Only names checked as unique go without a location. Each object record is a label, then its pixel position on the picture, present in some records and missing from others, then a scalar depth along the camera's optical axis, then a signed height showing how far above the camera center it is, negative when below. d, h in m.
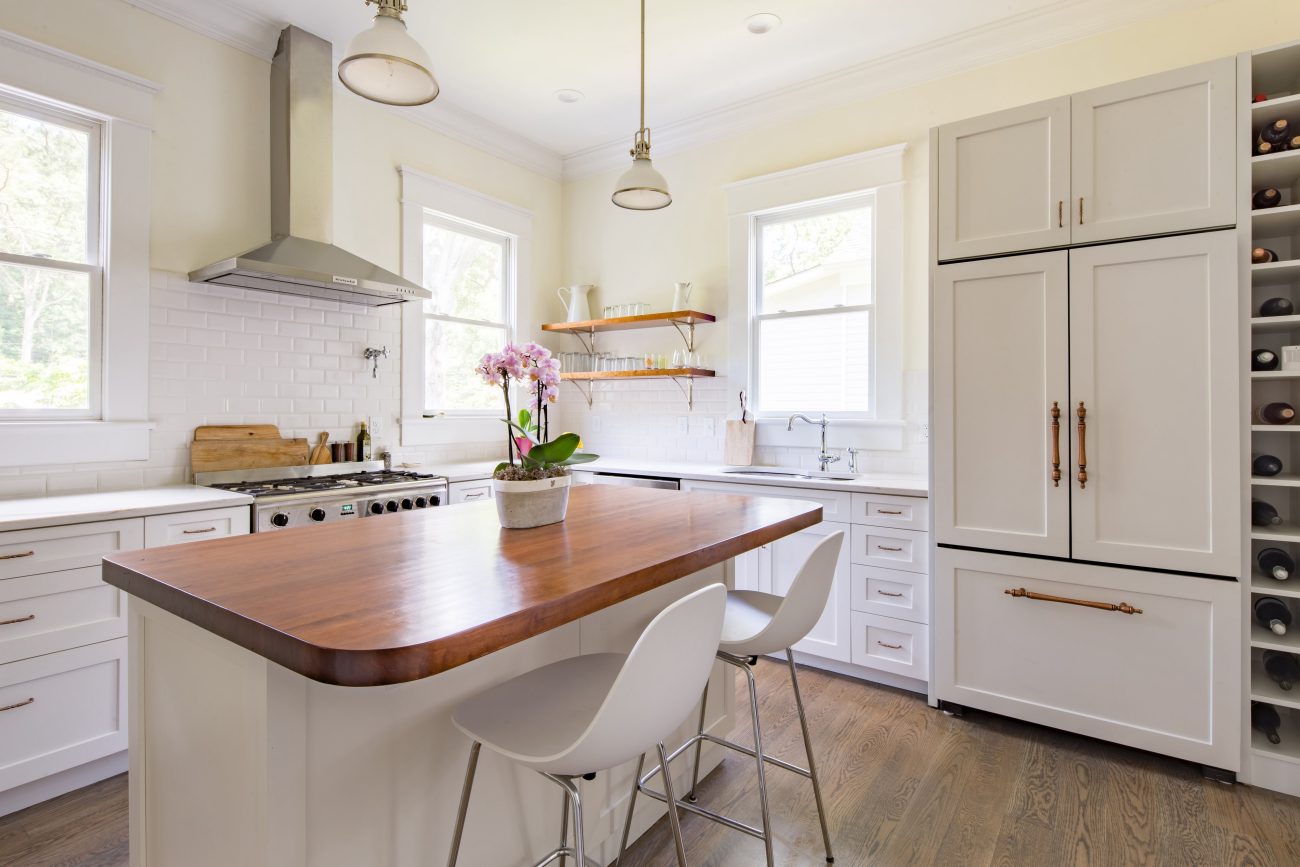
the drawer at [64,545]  2.08 -0.39
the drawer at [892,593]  2.94 -0.74
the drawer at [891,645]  2.93 -0.99
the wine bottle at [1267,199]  2.26 +0.85
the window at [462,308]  4.27 +0.89
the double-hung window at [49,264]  2.60 +0.71
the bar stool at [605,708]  1.05 -0.53
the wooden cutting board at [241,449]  3.04 -0.08
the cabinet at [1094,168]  2.24 +1.03
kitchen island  0.97 -0.45
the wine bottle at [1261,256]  2.26 +0.65
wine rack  2.17 +0.34
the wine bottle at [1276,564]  2.21 -0.44
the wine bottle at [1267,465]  2.23 -0.10
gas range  2.77 -0.27
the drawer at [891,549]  2.94 -0.53
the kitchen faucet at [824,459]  3.67 -0.13
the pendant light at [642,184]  2.57 +1.02
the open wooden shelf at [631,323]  4.18 +0.79
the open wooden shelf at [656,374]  4.17 +0.41
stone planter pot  1.73 -0.19
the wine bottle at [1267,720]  2.23 -1.00
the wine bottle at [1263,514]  2.27 -0.27
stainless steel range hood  3.15 +1.32
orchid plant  1.73 +0.12
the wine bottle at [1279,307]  2.21 +0.46
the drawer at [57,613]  2.08 -0.62
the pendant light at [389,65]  1.80 +1.11
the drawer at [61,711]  2.09 -0.96
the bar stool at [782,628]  1.62 -0.52
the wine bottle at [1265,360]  2.24 +0.27
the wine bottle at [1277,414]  2.22 +0.08
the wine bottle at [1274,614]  2.19 -0.62
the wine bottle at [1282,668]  2.27 -0.83
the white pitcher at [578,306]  4.81 +0.97
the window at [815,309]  3.80 +0.78
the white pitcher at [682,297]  4.31 +0.93
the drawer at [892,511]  2.93 -0.35
